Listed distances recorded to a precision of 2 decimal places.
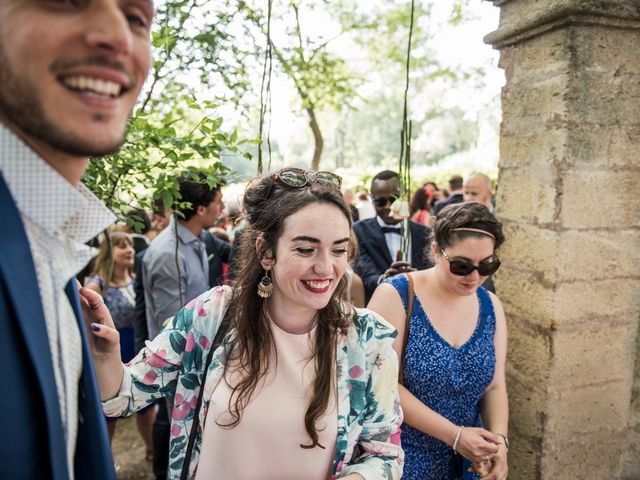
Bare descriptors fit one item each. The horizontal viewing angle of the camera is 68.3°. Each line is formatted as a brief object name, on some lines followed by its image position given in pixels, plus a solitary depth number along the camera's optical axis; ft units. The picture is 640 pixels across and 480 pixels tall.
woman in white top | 4.93
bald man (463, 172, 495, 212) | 17.99
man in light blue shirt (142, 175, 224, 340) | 11.16
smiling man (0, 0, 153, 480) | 2.36
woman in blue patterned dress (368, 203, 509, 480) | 7.00
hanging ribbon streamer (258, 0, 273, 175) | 6.94
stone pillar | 7.94
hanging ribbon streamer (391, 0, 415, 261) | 8.18
